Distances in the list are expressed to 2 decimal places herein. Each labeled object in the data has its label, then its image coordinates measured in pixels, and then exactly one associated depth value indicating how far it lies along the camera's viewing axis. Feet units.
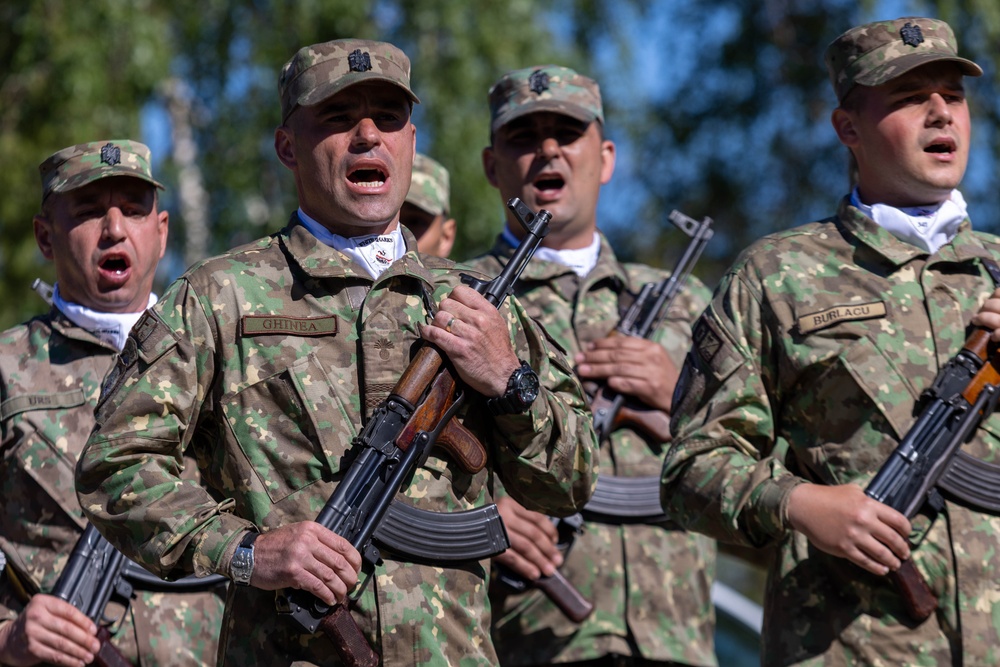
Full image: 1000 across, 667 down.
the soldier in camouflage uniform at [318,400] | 26.48
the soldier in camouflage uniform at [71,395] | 35.35
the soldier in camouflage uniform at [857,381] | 29.49
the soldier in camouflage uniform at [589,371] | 39.01
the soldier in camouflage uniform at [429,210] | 49.86
